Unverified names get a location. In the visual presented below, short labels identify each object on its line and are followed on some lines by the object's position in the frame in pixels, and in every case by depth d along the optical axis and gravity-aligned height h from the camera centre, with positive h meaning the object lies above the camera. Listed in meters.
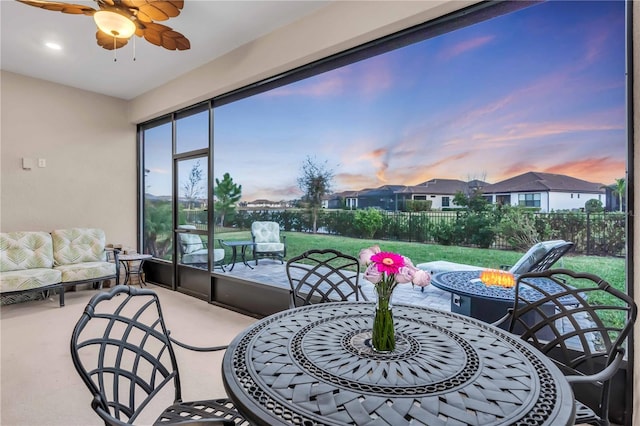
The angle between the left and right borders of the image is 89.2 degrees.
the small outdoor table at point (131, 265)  4.88 -0.85
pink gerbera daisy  1.19 -0.18
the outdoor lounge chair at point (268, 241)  3.92 -0.35
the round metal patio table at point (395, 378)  0.87 -0.52
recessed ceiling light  3.72 +1.95
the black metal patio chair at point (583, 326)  1.28 -0.60
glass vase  1.21 -0.43
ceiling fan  2.47 +1.59
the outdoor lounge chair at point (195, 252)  4.48 -0.57
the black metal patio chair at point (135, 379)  0.96 -0.59
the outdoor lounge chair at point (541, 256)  2.17 -0.30
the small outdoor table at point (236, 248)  4.21 -0.47
